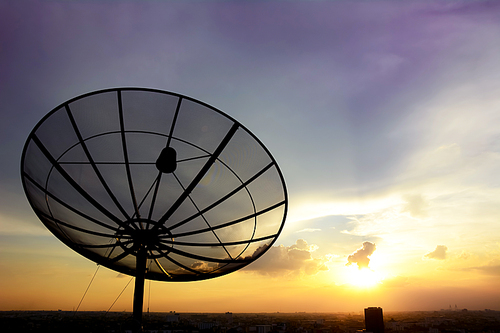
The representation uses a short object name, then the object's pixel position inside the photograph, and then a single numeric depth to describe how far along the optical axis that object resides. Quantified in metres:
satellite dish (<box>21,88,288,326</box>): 6.66
